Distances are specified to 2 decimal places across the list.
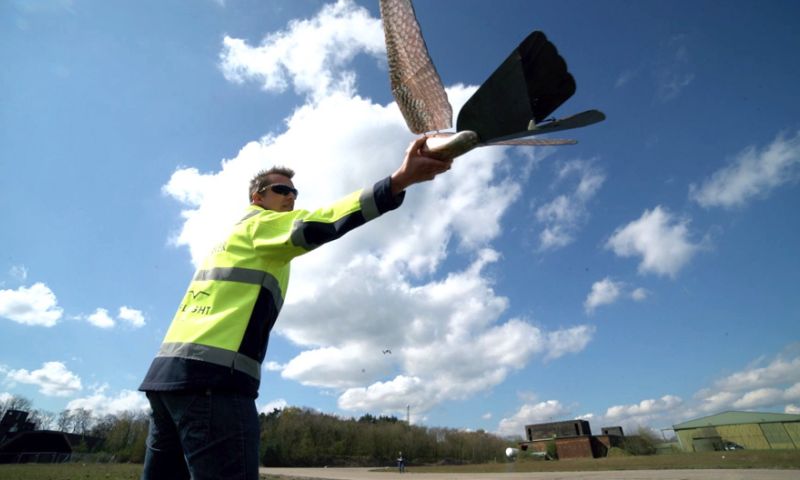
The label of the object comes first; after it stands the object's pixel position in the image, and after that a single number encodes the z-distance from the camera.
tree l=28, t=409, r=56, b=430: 77.29
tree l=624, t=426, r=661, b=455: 60.66
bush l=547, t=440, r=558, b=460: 62.44
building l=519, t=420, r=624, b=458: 58.38
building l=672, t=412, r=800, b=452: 57.97
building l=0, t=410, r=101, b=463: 53.53
